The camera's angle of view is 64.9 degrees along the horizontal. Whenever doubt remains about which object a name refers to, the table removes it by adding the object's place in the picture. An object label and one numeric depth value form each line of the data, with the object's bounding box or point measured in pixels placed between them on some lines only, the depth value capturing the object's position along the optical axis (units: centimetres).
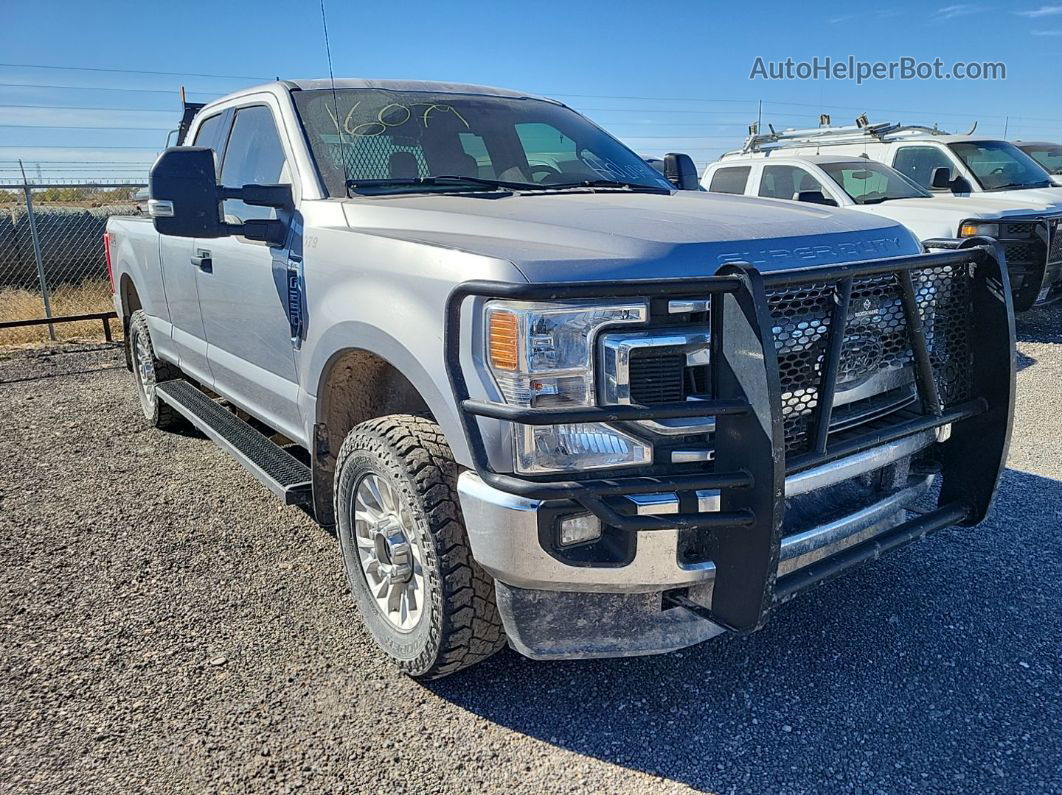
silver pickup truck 217
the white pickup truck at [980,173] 817
